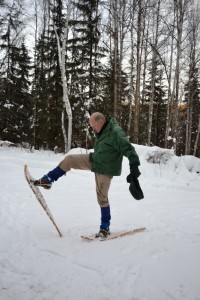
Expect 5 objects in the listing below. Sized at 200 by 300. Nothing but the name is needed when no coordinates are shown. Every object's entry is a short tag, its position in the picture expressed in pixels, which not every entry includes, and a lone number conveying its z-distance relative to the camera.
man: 3.86
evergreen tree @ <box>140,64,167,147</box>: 31.30
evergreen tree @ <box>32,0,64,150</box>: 21.06
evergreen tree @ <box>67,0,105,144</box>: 18.86
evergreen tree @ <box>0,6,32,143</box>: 23.95
